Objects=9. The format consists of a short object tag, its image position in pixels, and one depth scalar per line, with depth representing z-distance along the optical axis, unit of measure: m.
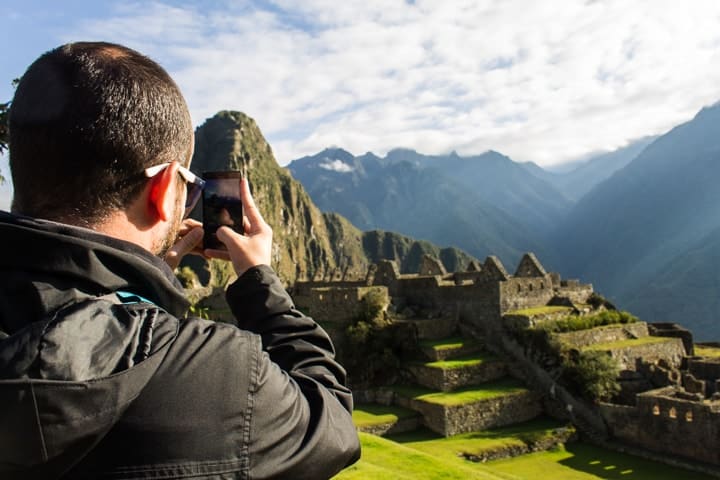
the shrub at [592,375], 18.44
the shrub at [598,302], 23.81
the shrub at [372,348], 20.67
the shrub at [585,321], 20.35
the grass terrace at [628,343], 20.06
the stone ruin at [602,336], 16.28
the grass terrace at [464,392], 17.88
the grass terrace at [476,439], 15.97
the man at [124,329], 1.29
